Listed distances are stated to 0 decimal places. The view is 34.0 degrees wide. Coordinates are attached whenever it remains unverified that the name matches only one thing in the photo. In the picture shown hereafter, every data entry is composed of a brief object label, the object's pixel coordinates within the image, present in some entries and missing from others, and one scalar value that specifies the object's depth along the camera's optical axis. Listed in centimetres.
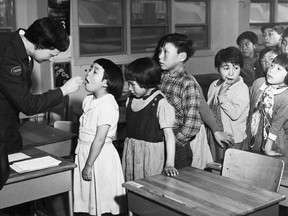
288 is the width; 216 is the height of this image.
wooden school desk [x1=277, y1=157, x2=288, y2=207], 233
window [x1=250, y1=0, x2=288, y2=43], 689
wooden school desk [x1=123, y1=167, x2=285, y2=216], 196
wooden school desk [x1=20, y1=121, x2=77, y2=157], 335
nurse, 251
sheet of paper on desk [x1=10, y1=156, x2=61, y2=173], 240
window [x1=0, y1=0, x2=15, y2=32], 531
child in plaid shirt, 288
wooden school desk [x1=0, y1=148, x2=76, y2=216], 232
